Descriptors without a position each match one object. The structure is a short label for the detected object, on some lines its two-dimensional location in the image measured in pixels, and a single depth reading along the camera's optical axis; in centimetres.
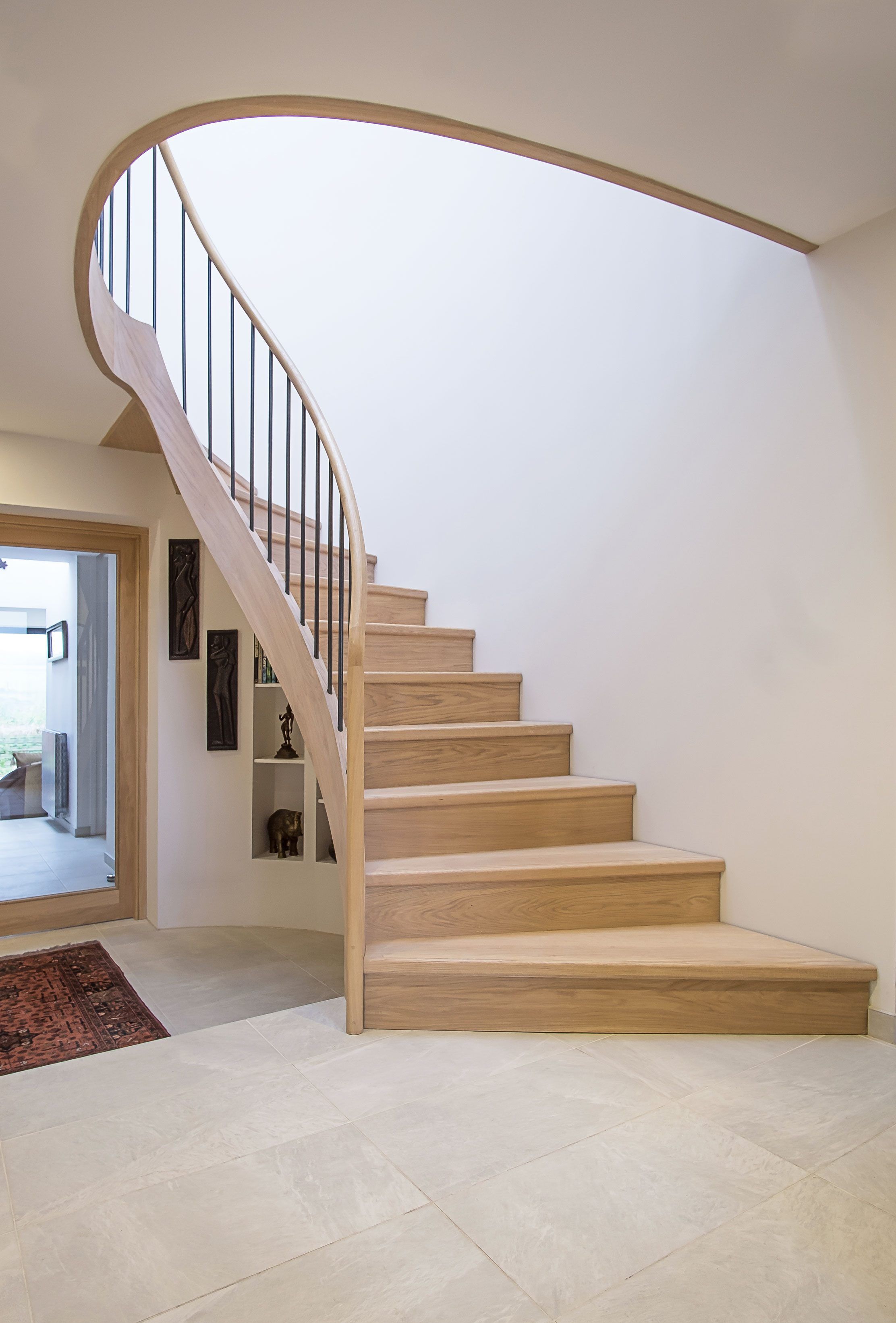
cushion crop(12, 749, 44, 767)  393
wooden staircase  225
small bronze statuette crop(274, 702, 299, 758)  414
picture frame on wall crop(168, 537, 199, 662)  410
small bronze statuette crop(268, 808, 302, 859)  416
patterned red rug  257
